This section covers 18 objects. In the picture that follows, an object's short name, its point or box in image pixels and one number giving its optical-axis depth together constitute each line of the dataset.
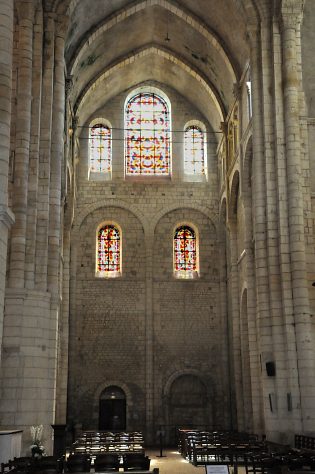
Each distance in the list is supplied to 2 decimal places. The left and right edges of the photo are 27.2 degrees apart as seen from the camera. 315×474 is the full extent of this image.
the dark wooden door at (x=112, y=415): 29.58
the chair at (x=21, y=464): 10.64
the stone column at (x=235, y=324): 27.75
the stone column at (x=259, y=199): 20.67
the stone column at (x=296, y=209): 19.19
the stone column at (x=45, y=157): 19.41
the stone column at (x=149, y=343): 29.58
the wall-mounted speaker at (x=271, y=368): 19.98
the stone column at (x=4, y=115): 11.88
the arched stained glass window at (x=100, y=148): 33.03
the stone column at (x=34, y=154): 18.94
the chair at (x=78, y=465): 12.61
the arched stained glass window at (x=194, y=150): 33.59
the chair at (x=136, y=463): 12.56
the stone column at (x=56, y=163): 19.86
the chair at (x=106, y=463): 12.57
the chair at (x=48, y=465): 11.15
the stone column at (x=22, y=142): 18.44
